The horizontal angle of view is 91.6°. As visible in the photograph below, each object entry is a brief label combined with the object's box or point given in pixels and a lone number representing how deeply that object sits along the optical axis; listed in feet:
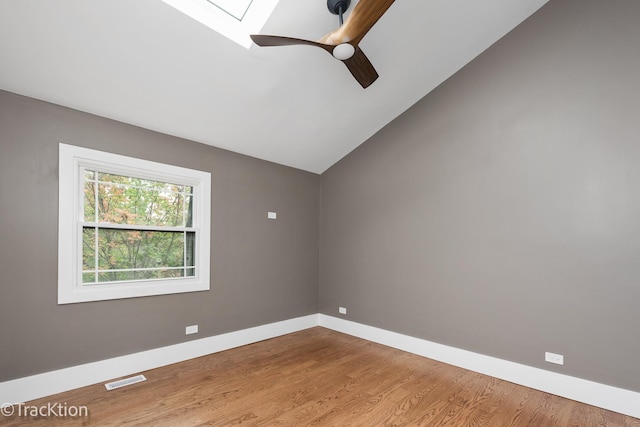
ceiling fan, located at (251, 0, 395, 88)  6.23
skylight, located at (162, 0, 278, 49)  7.59
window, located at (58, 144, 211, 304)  8.75
